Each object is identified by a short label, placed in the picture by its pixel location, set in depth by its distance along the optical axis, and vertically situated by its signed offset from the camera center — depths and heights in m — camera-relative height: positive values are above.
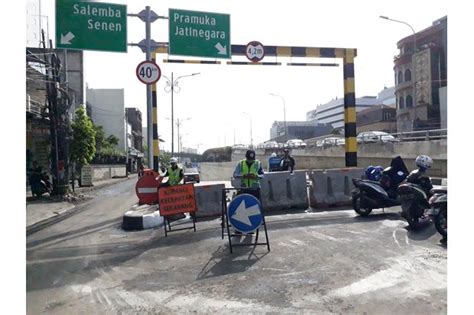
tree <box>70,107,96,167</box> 21.97 +0.96
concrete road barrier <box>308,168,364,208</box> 11.03 -0.87
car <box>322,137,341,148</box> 32.07 +1.13
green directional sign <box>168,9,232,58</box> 11.40 +3.62
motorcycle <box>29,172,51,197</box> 16.17 -1.04
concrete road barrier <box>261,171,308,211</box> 10.77 -0.94
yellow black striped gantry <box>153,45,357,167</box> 12.62 +2.98
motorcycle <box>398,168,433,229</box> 7.64 -0.81
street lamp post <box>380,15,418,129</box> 46.54 +9.29
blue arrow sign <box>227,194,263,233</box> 6.66 -0.98
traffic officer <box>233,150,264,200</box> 8.16 -0.32
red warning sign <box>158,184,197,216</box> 8.12 -0.88
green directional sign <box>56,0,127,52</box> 10.19 +3.48
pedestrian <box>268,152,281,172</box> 19.52 -0.35
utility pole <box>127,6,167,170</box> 10.96 +3.26
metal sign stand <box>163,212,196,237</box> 8.24 -1.49
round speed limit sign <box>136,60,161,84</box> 10.32 +2.26
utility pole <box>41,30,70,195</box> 15.20 +1.42
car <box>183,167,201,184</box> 18.73 -0.96
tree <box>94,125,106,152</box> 38.34 +1.85
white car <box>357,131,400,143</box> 24.48 +1.18
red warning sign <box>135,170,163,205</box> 9.97 -0.74
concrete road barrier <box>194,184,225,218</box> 10.25 -1.12
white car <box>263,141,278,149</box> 47.92 +1.36
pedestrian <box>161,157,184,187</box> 9.75 -0.41
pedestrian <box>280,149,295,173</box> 16.69 -0.29
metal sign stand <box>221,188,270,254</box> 6.83 -1.18
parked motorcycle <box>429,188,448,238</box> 6.77 -1.00
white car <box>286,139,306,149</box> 41.38 +1.33
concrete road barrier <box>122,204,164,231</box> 8.91 -1.44
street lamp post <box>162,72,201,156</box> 27.86 +5.25
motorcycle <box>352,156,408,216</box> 8.99 -0.80
